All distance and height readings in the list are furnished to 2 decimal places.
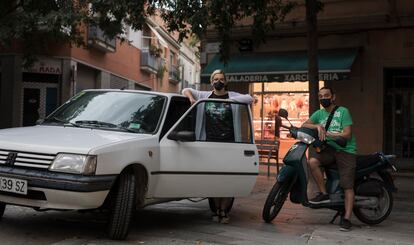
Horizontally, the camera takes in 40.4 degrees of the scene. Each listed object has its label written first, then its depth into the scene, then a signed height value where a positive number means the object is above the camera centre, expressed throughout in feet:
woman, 22.97 +0.84
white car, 17.80 -0.83
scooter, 23.50 -2.01
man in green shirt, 23.16 -0.63
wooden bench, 44.52 -1.04
